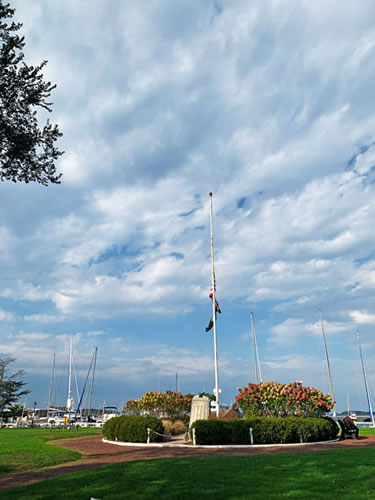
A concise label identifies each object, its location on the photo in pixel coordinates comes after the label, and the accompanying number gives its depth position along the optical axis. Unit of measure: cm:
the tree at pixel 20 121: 1176
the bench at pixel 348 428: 2111
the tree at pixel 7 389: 5234
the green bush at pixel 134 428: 1995
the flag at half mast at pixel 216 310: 2540
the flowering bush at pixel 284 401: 2112
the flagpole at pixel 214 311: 2380
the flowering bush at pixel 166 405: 2702
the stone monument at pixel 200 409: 2111
